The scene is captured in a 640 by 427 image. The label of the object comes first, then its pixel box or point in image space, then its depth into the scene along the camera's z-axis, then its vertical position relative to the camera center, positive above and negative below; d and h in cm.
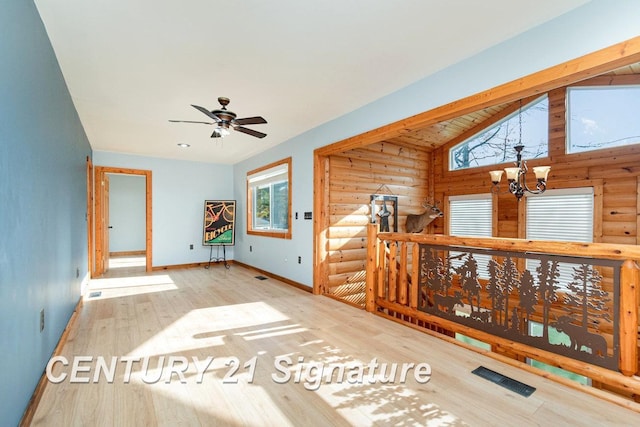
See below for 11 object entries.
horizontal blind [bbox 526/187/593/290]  455 -11
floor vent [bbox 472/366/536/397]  200 -120
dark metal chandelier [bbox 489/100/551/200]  363 +44
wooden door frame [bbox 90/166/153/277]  569 -7
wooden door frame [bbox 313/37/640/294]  184 +88
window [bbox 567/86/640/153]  418 +136
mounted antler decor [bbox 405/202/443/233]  574 -21
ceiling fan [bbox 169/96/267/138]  305 +92
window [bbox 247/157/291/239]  552 +18
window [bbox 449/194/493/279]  578 -15
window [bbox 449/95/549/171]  511 +128
